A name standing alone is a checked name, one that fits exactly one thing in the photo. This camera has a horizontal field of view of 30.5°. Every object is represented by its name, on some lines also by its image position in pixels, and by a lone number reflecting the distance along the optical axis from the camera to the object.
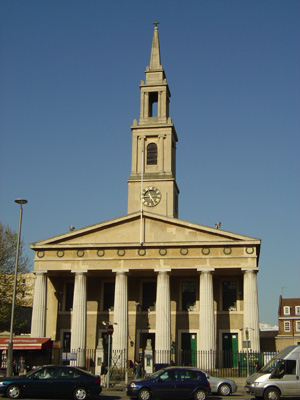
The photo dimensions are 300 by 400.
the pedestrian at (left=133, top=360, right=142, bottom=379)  35.44
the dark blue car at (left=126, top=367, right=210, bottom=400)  24.42
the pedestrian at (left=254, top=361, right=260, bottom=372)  37.80
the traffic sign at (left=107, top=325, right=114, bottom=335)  31.24
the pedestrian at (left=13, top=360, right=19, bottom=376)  37.36
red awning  37.75
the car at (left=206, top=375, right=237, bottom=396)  27.80
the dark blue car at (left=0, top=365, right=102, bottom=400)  23.91
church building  43.59
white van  24.55
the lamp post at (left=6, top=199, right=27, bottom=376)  29.08
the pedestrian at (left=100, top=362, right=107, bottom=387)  32.94
